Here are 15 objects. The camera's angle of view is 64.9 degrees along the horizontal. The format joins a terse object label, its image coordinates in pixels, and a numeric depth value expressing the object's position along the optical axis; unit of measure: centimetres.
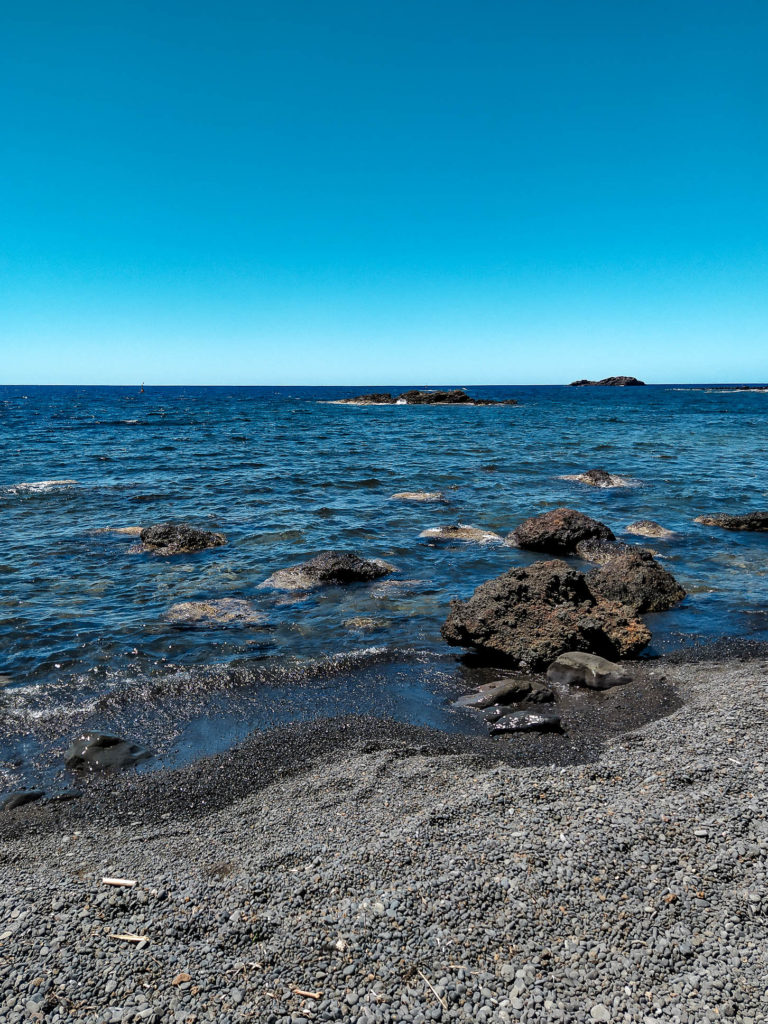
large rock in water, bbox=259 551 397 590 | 1431
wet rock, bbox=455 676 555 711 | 895
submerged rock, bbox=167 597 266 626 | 1209
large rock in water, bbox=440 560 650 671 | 1034
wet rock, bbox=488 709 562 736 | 808
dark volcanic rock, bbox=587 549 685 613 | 1259
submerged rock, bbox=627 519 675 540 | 1859
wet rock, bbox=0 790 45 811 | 673
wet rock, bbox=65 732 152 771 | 743
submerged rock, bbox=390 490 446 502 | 2434
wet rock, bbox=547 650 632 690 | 947
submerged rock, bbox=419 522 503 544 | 1817
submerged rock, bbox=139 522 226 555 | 1681
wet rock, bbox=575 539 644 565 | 1627
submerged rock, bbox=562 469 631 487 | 2761
